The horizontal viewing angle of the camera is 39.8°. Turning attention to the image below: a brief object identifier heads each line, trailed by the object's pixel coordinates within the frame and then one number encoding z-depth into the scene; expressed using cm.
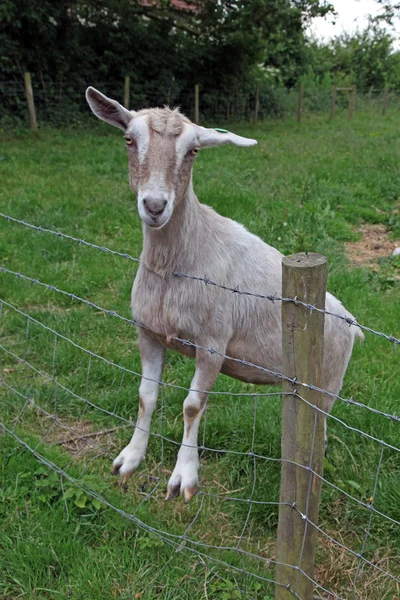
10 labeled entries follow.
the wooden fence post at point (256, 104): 1941
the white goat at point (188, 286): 247
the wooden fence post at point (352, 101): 2247
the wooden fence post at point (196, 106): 1738
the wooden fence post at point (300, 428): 175
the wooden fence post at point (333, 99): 2162
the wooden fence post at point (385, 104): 2406
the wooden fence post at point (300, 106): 2041
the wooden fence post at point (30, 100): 1358
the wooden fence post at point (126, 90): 1586
